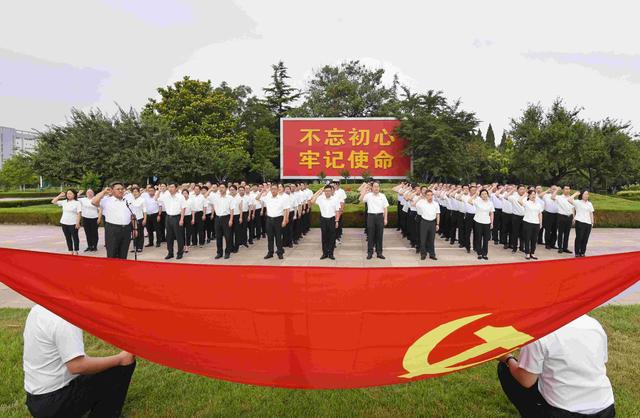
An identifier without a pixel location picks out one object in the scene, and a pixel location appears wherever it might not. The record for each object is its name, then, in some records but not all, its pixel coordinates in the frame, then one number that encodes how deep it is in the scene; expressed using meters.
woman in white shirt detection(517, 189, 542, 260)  10.52
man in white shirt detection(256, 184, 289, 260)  10.31
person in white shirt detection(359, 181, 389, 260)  10.32
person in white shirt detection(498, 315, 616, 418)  2.35
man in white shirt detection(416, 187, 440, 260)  10.31
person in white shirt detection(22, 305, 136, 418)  2.62
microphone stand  9.60
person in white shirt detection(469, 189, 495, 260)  10.44
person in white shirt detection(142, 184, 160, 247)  12.38
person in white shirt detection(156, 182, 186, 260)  10.46
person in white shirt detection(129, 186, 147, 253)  11.49
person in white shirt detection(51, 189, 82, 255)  11.07
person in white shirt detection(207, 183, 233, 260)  10.52
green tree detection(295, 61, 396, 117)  41.62
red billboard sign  29.70
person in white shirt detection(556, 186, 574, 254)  11.11
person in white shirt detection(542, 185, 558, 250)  11.86
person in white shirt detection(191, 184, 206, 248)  12.04
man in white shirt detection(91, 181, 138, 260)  8.32
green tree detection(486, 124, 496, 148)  64.39
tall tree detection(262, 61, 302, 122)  42.62
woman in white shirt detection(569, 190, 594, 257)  10.35
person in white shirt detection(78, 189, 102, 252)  11.33
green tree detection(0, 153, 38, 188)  50.02
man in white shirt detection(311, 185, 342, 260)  10.35
